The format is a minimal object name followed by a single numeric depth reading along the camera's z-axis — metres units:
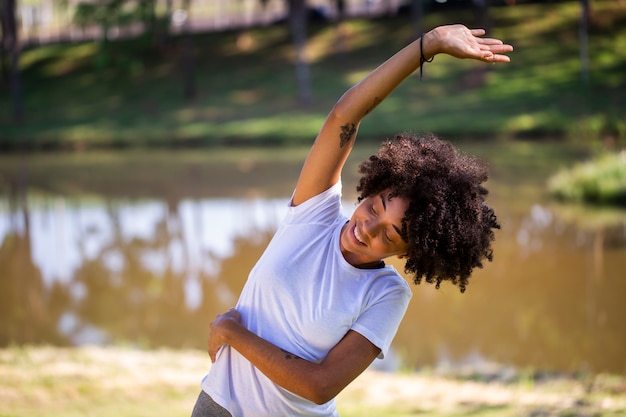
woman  4.21
